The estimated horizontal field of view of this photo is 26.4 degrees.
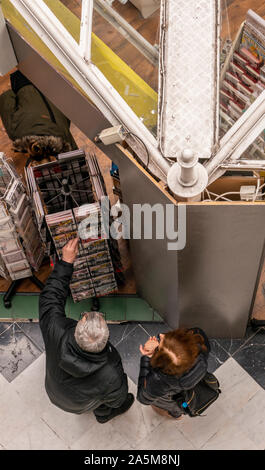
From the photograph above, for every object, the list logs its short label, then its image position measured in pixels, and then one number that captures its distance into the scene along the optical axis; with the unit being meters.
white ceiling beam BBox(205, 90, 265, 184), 3.18
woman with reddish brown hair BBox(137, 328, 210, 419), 3.36
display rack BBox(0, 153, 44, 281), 4.41
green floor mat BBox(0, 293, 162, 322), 5.02
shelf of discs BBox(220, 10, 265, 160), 4.34
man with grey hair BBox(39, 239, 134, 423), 3.31
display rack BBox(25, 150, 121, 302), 4.23
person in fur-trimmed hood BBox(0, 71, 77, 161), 4.61
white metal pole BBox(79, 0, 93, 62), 3.41
